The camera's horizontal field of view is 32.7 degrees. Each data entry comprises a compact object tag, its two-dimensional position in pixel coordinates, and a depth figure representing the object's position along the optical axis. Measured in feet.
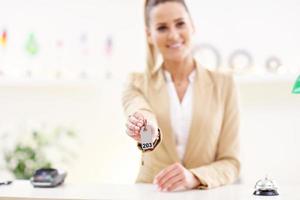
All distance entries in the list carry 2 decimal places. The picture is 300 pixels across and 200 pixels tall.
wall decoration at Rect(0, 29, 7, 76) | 11.93
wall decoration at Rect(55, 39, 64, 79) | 12.09
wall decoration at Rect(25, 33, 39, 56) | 12.10
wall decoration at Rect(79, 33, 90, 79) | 12.17
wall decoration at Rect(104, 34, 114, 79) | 12.17
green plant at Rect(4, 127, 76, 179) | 10.69
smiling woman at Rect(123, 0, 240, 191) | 5.65
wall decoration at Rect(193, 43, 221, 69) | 11.24
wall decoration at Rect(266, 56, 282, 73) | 10.93
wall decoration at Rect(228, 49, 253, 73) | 11.09
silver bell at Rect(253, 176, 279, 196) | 4.44
